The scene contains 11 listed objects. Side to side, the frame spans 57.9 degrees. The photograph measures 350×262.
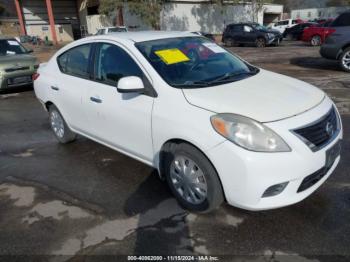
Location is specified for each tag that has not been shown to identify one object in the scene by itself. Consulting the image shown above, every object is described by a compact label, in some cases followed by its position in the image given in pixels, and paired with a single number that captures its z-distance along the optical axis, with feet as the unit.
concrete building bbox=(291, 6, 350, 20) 163.93
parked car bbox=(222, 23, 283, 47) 69.15
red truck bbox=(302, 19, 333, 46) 62.49
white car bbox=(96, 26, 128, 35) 71.53
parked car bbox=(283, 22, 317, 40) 85.46
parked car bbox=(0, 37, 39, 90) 29.30
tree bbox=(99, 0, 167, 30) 84.07
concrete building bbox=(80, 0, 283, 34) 101.65
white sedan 8.22
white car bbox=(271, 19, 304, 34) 103.46
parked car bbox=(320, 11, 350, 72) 31.07
